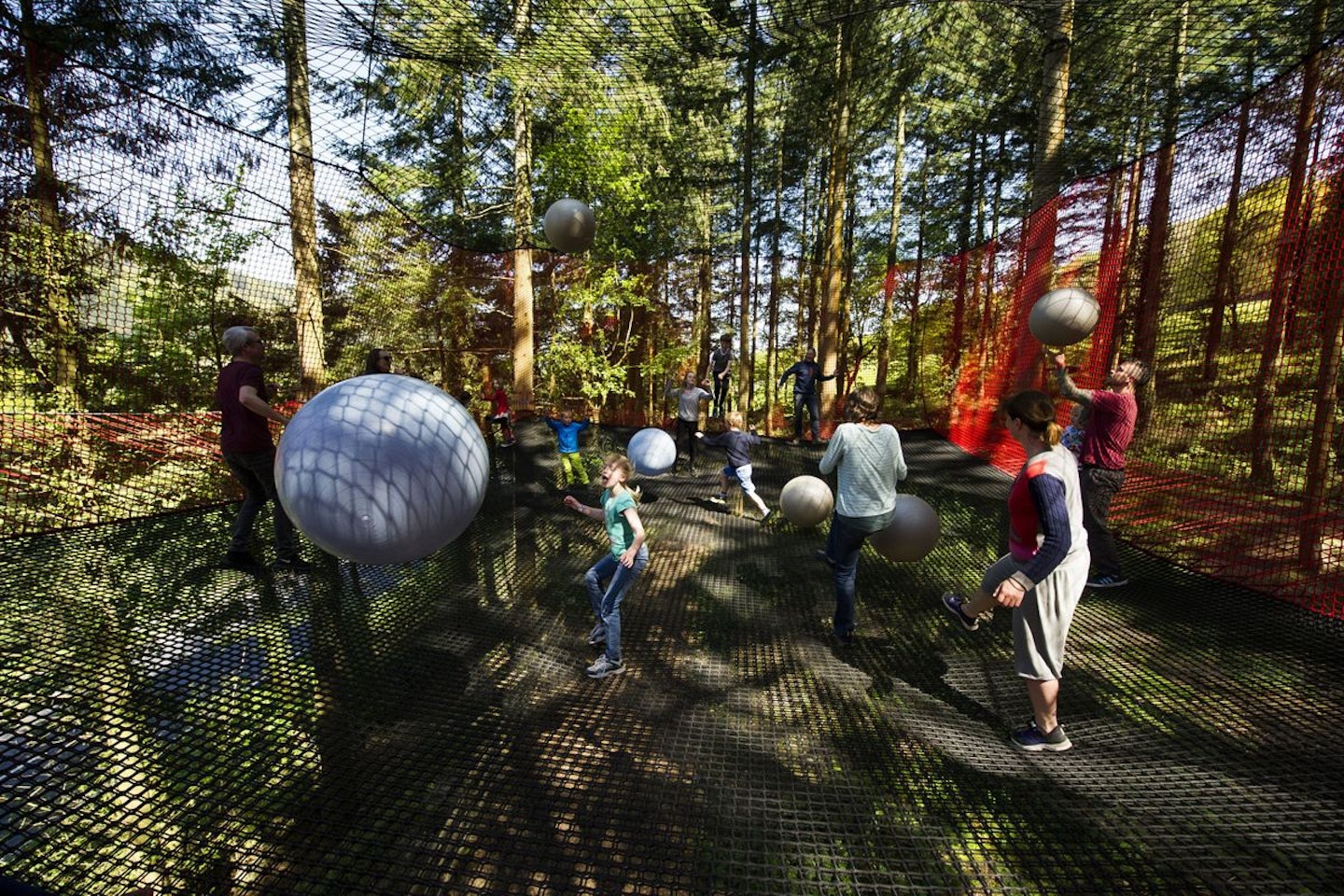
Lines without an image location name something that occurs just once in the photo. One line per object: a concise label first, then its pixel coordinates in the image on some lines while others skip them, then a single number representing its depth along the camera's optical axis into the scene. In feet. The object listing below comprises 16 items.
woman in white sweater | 10.52
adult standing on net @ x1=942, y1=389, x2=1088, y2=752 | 7.15
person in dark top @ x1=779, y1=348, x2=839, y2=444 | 30.14
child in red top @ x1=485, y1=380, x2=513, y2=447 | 27.84
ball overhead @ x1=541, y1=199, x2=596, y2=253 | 17.37
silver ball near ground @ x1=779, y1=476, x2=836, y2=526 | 14.40
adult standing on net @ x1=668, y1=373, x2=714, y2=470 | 25.68
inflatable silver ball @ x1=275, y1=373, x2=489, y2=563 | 7.23
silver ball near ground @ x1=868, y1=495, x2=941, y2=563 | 11.29
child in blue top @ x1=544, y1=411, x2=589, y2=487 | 23.16
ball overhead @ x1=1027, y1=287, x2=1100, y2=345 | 13.03
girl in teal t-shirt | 10.44
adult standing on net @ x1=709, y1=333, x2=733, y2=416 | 30.19
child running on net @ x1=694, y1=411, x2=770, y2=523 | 20.38
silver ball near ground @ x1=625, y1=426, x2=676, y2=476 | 20.58
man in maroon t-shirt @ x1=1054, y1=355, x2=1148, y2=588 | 13.01
